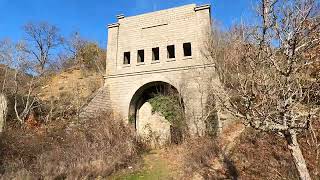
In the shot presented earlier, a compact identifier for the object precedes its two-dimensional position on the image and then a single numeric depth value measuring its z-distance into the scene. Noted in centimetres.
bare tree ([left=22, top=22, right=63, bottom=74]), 3036
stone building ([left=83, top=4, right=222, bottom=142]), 1783
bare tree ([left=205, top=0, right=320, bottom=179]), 631
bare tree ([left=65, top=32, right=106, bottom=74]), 3089
